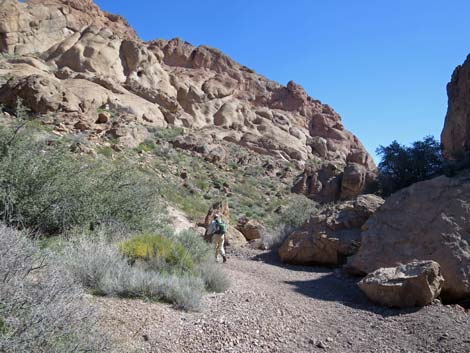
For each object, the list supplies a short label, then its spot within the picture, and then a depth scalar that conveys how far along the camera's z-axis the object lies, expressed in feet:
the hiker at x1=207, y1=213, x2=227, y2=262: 35.29
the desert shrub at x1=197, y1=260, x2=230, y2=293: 22.33
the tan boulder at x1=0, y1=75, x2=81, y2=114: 68.95
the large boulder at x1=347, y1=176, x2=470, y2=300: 23.27
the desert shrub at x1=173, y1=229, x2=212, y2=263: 27.13
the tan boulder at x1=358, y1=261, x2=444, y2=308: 21.12
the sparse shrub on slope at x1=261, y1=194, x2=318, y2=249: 44.88
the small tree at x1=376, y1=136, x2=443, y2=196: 46.88
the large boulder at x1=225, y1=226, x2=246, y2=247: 46.29
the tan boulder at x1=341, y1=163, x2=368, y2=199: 64.61
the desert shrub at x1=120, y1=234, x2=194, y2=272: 21.36
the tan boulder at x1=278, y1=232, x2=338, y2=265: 35.65
